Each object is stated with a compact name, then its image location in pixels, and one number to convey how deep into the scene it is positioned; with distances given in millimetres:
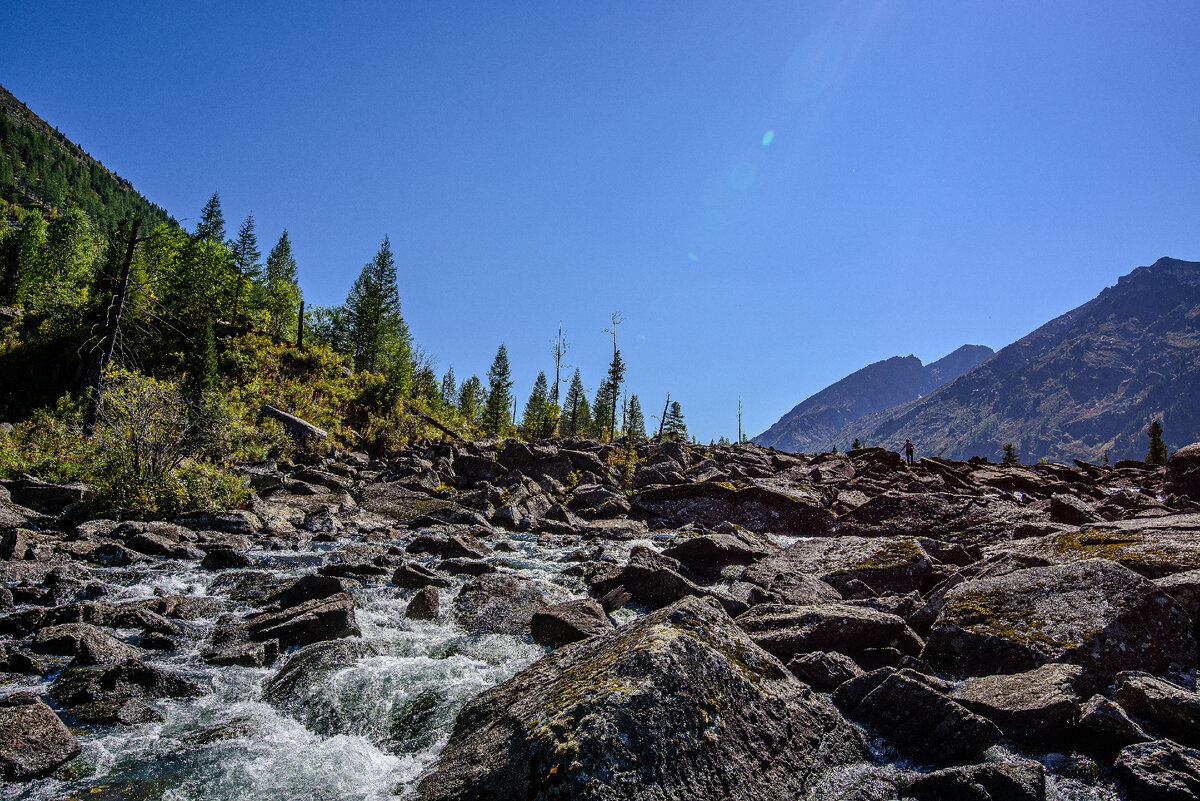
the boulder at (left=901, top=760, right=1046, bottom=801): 3445
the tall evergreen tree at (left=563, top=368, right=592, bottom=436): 87188
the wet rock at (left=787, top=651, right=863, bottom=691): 5285
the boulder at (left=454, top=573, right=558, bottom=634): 8188
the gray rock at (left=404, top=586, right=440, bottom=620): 8656
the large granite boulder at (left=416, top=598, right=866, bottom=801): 3268
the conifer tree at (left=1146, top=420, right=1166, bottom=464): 42188
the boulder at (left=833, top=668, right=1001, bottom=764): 4109
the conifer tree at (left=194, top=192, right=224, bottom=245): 65812
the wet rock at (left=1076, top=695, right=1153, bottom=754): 3951
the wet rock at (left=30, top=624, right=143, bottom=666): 6199
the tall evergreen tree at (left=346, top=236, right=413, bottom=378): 55875
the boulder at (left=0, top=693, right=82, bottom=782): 4078
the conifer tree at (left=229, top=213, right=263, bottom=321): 73375
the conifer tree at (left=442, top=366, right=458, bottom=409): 118138
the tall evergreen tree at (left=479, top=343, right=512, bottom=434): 70875
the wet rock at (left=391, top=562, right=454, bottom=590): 10250
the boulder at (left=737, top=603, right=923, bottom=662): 6133
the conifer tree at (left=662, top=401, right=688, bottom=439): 80000
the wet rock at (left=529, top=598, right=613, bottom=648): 7225
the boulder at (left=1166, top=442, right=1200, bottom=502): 16656
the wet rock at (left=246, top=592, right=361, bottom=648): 7230
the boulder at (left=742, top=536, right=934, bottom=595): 9312
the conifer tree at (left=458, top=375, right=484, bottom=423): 85769
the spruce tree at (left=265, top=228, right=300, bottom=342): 63375
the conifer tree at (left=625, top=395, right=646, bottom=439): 83188
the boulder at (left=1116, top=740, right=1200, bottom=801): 3350
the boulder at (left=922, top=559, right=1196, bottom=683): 5055
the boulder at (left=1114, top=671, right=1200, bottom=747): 3893
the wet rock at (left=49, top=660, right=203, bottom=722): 5133
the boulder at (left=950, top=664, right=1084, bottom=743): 4270
